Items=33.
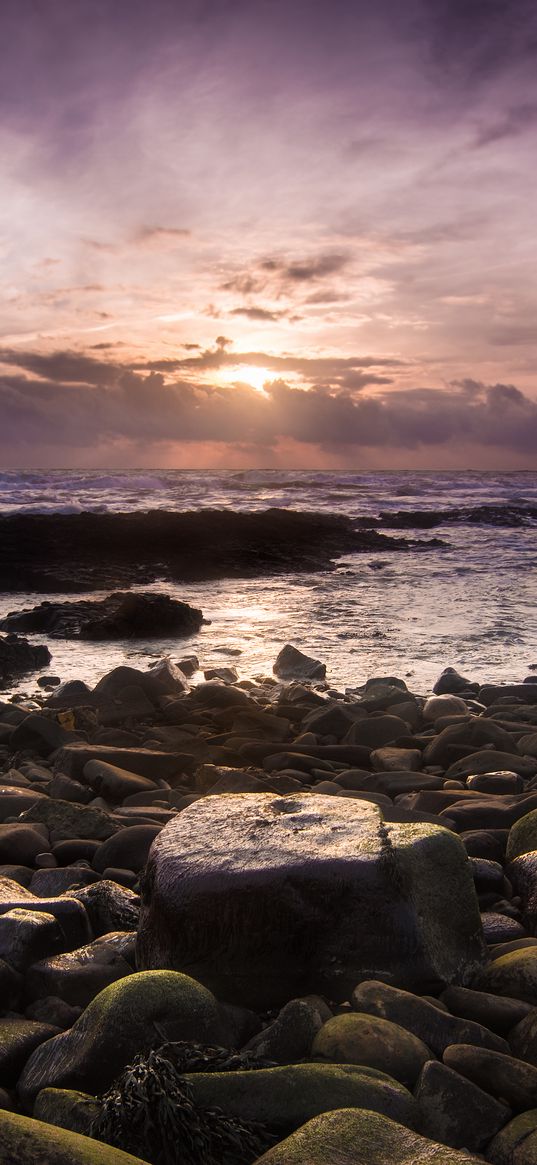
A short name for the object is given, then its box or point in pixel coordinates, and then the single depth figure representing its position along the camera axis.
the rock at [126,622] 10.97
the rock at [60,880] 3.53
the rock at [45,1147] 1.62
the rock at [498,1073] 2.15
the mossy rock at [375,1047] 2.20
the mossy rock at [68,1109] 2.08
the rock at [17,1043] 2.38
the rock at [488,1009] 2.49
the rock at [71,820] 4.13
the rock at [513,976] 2.62
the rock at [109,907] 3.20
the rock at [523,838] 3.60
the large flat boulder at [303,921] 2.71
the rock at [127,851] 3.81
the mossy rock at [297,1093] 2.03
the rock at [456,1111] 2.04
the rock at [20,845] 3.87
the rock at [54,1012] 2.63
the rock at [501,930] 3.10
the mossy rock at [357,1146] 1.79
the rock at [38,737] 6.06
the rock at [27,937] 2.83
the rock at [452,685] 7.70
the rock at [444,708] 6.78
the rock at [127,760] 5.38
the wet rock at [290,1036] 2.35
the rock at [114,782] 4.97
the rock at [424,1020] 2.38
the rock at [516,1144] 1.96
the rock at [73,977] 2.73
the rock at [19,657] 9.02
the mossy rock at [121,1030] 2.25
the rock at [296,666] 8.48
